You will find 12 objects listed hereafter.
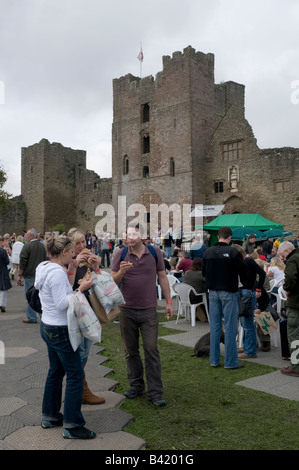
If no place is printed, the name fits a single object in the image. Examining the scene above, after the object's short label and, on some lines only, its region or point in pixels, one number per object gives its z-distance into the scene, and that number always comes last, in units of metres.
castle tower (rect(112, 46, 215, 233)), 29.05
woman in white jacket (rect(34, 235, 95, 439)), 3.55
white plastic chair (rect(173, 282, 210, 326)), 8.45
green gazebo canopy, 18.77
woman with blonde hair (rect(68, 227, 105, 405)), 3.94
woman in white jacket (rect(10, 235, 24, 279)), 15.29
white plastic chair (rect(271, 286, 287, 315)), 7.98
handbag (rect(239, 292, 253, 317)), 6.22
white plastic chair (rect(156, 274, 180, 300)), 10.20
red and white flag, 34.47
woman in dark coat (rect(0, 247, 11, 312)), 9.45
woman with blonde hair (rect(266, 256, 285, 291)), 8.50
